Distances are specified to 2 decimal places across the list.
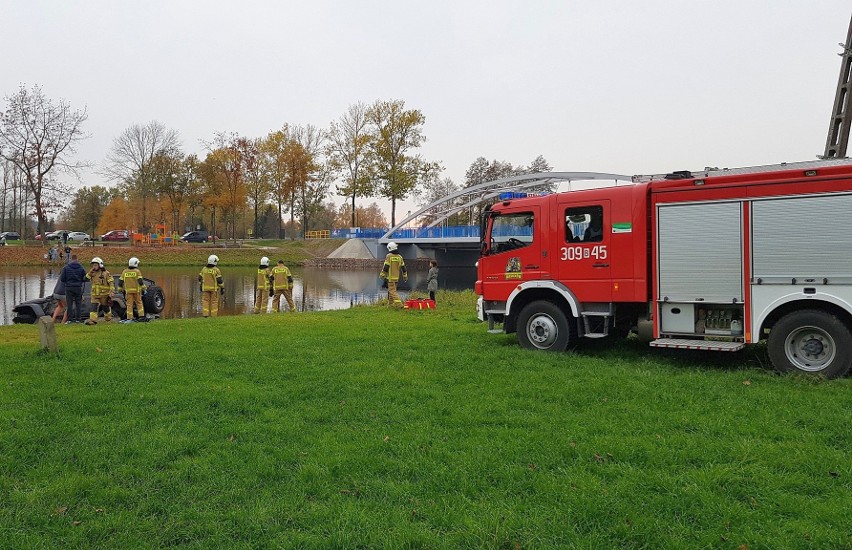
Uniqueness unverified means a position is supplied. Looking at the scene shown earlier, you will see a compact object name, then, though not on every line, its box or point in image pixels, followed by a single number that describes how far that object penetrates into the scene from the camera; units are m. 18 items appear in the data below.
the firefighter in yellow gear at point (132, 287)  16.80
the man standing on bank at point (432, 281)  20.92
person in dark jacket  15.41
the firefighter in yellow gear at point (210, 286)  17.77
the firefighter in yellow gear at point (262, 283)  19.42
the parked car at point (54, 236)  59.37
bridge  43.69
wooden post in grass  8.98
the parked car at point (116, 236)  62.22
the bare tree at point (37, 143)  49.00
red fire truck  7.51
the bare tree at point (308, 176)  60.09
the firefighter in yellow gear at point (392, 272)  18.95
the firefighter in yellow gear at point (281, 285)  19.52
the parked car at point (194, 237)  63.25
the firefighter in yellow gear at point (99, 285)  16.00
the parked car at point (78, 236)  60.88
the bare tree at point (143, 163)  56.34
